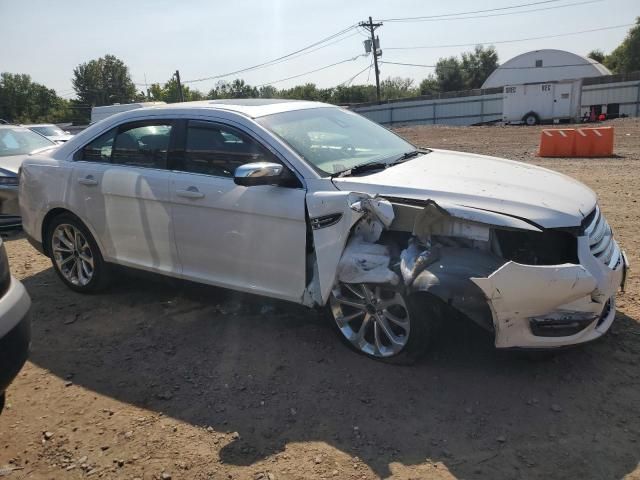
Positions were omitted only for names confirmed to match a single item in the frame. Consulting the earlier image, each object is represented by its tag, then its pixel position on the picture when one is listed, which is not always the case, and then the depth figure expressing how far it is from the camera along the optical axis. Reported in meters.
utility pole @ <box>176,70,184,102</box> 43.78
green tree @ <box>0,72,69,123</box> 75.00
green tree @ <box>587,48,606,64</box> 73.07
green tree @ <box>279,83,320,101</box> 66.44
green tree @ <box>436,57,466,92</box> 71.00
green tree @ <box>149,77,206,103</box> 71.69
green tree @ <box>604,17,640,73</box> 57.38
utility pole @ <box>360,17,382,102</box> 47.28
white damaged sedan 2.94
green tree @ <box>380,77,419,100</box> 77.44
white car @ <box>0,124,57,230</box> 7.16
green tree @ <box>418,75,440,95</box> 72.12
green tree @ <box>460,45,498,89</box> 75.19
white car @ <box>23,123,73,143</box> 16.05
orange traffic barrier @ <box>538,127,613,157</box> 13.20
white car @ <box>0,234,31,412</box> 2.55
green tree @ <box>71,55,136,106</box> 81.38
